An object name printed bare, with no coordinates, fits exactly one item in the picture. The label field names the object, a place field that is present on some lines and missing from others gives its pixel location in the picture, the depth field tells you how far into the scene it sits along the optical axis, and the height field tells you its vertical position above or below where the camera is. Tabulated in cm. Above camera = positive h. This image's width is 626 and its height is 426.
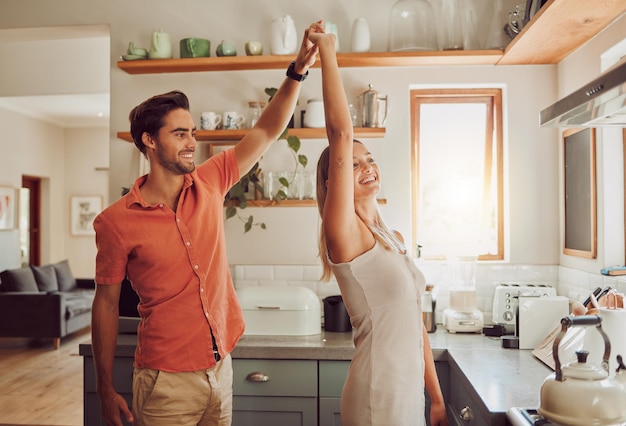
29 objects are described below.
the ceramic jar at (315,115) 312 +53
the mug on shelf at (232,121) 320 +52
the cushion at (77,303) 690 -97
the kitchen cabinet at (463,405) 186 -64
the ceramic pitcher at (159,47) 321 +91
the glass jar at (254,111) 319 +57
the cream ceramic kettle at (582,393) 139 -40
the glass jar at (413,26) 319 +101
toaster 286 -37
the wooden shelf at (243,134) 308 +44
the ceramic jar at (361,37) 311 +93
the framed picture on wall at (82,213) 1030 +12
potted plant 310 +19
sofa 666 -98
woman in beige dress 159 -21
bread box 286 -44
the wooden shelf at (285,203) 314 +9
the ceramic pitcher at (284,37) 312 +93
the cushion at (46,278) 753 -72
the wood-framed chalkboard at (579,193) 270 +12
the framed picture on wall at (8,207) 849 +18
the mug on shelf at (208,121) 319 +52
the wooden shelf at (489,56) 246 +80
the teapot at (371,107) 309 +57
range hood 145 +31
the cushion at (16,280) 690 -68
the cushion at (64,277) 804 -75
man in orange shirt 192 -21
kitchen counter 191 -54
